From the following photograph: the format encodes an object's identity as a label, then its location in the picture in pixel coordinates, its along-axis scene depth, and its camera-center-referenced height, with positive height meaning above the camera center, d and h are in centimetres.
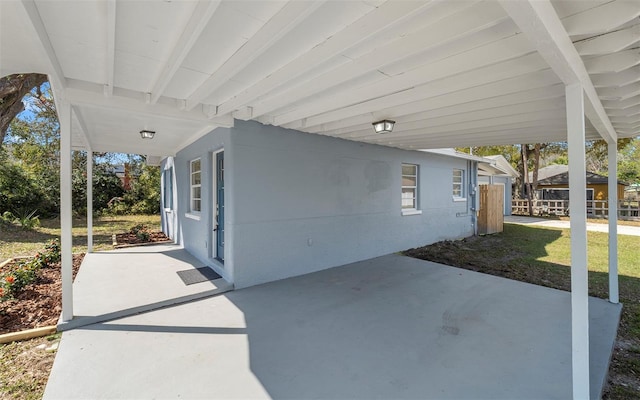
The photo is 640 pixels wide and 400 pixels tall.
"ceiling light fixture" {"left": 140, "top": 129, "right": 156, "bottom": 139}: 526 +122
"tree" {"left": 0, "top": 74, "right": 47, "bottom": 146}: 822 +319
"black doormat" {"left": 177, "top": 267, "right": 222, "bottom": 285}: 498 -133
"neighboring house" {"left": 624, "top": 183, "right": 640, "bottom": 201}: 2793 +33
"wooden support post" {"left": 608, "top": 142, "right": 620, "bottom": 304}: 420 -47
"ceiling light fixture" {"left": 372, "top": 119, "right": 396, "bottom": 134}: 430 +106
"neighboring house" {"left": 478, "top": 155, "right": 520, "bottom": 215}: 1499 +121
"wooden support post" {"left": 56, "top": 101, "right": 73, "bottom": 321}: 335 -9
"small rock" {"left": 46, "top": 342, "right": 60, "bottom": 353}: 298 -149
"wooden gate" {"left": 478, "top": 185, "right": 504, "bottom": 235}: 1106 -57
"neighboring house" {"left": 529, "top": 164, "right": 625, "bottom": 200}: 1953 +65
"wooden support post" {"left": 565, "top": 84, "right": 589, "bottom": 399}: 216 -40
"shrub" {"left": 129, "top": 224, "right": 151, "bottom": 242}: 878 -101
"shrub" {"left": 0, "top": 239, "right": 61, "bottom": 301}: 410 -112
